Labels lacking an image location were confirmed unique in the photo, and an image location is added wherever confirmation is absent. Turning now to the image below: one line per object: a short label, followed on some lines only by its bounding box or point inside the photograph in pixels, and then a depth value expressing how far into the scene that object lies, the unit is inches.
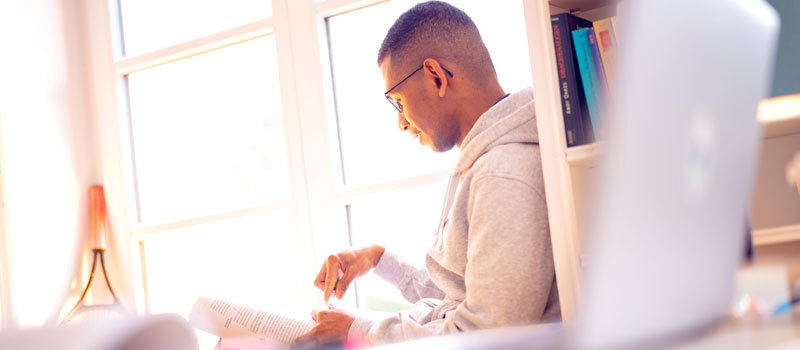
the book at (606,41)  50.5
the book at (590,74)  49.3
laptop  15.6
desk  16.2
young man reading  47.4
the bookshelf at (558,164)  47.4
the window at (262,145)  84.4
